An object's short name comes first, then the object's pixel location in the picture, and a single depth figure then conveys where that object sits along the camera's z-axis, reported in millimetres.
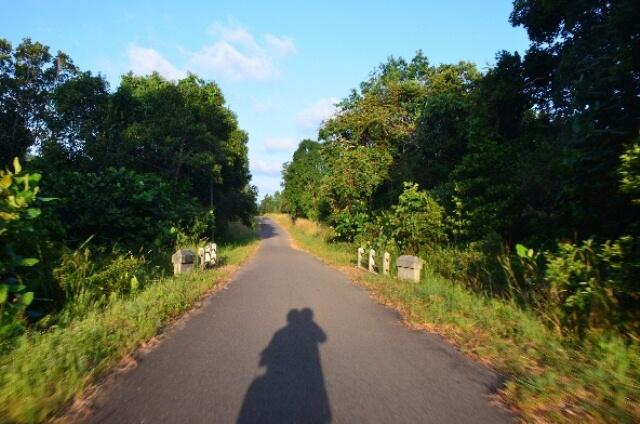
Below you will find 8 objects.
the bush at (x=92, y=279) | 7543
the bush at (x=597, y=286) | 5840
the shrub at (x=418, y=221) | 16984
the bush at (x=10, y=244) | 5340
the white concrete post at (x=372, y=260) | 16500
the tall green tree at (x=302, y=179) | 57125
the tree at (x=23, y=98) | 23814
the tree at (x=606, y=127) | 7582
